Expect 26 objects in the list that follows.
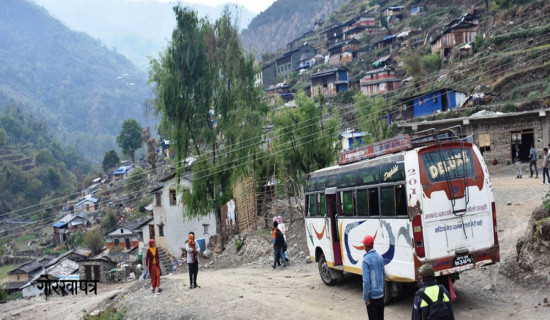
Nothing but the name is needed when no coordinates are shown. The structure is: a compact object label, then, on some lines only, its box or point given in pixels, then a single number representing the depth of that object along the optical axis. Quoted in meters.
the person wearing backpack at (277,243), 17.01
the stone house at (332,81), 79.56
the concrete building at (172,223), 42.38
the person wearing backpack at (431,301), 6.09
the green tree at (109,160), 114.31
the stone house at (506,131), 26.97
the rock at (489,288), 10.42
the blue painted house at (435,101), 45.62
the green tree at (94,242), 63.53
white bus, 9.12
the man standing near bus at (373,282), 7.78
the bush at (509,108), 35.94
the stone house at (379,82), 68.44
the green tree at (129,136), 104.69
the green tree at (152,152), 78.88
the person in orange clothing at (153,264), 13.95
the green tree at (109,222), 73.94
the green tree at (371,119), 45.66
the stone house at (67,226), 77.34
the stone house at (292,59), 106.25
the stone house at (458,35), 65.38
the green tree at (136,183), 82.19
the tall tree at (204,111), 28.64
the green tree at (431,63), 63.94
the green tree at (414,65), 65.06
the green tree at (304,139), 32.59
